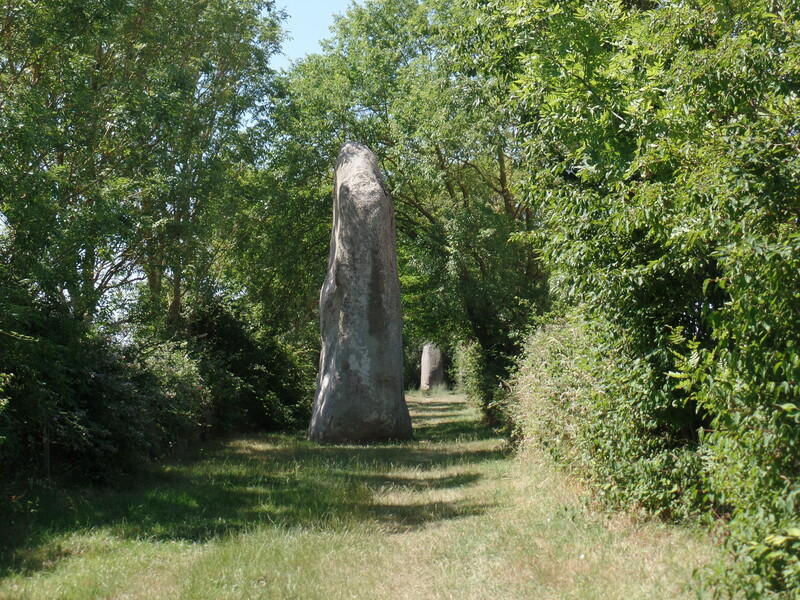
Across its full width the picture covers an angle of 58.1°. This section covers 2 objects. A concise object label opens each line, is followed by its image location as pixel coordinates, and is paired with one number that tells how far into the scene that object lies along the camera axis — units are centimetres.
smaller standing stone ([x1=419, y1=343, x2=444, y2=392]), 3981
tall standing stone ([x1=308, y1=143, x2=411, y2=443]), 1555
